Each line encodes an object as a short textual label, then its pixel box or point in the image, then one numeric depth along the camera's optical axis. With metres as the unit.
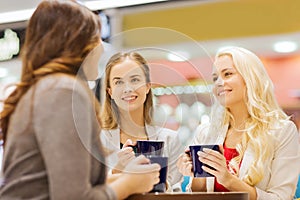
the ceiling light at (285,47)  3.55
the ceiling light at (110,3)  3.80
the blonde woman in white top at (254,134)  2.09
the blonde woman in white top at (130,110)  1.56
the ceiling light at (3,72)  3.69
